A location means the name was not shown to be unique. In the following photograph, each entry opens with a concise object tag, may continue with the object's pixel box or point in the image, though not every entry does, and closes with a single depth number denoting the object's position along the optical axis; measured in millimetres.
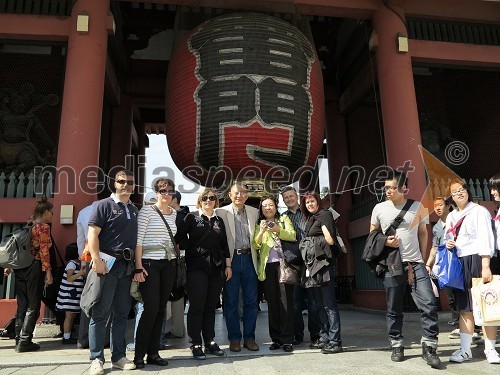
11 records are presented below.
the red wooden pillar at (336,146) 11070
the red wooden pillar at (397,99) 7205
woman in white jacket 3240
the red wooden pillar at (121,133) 10805
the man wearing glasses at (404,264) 3238
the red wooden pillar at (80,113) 5973
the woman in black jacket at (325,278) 3633
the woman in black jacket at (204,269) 3494
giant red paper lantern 6680
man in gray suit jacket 3812
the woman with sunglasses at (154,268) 3225
